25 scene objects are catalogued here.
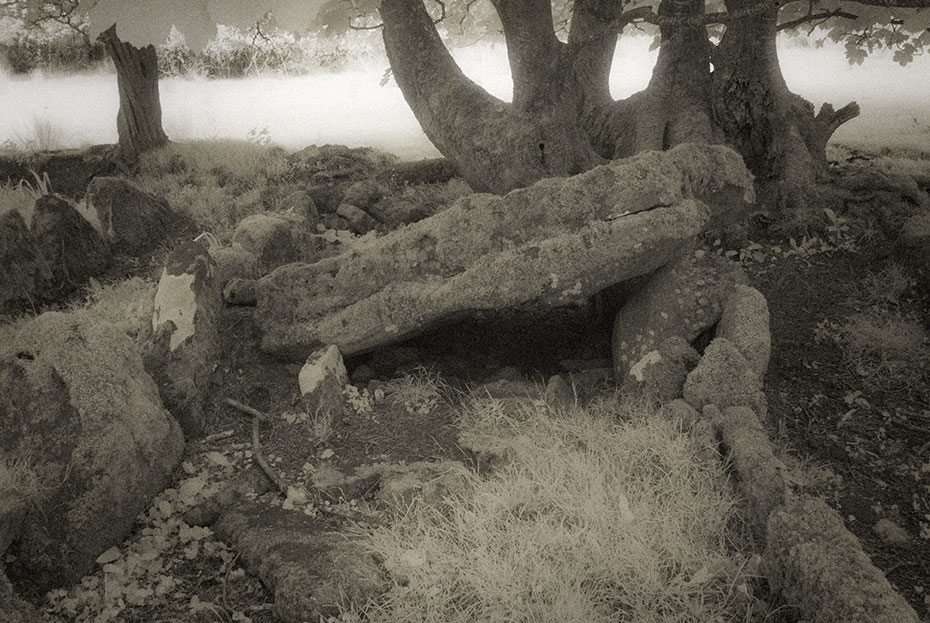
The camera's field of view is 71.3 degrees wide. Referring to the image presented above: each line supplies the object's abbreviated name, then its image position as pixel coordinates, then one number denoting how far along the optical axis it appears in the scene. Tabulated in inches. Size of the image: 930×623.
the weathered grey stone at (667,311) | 151.7
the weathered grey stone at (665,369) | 142.6
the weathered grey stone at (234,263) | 171.3
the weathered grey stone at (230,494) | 115.7
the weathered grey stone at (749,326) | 142.0
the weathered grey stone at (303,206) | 226.5
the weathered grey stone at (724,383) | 133.6
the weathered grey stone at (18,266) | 183.2
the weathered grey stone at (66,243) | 195.5
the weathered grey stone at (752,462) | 107.3
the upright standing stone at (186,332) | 137.8
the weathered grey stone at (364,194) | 244.4
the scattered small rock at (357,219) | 231.0
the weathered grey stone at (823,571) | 83.6
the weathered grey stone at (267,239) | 185.0
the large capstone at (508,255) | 139.4
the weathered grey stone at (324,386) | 140.9
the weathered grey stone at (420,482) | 113.9
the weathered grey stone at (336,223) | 233.9
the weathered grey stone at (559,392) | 141.5
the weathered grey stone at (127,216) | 221.8
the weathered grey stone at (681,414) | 128.2
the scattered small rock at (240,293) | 162.4
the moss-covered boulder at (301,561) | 95.3
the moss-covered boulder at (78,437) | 101.7
